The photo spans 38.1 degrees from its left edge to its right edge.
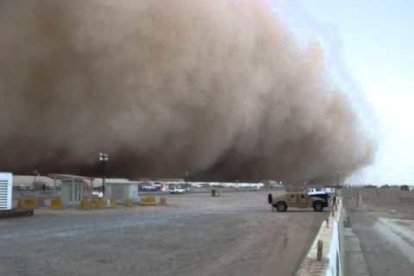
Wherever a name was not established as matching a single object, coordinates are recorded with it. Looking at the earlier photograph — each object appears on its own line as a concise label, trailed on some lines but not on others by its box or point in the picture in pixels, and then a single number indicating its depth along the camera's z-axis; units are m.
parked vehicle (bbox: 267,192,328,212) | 29.16
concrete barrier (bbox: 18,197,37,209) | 32.16
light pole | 47.95
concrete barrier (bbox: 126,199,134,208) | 36.28
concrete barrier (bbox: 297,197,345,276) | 3.99
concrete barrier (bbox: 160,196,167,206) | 37.43
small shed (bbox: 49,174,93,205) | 35.53
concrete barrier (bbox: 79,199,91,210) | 32.63
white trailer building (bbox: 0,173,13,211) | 25.81
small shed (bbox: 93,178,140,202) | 40.16
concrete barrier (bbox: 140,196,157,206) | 37.72
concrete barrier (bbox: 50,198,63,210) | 32.69
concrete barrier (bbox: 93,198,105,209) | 33.75
